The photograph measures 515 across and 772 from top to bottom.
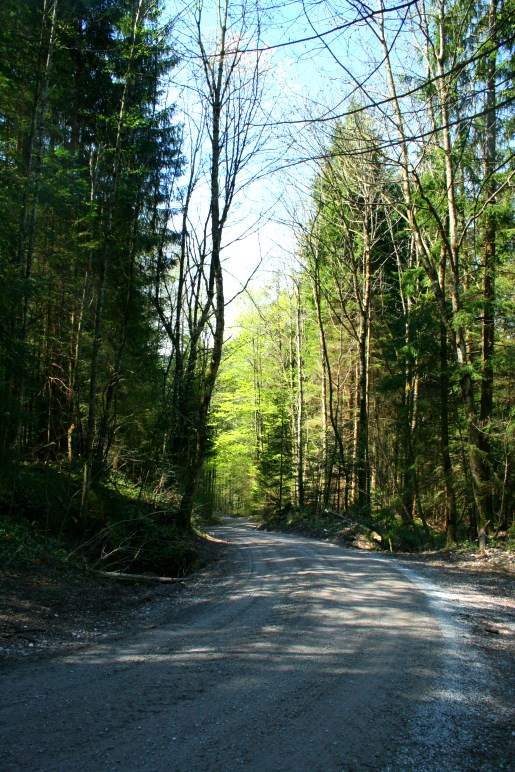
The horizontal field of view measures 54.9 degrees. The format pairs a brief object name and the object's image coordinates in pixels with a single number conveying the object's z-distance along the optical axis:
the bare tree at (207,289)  12.92
